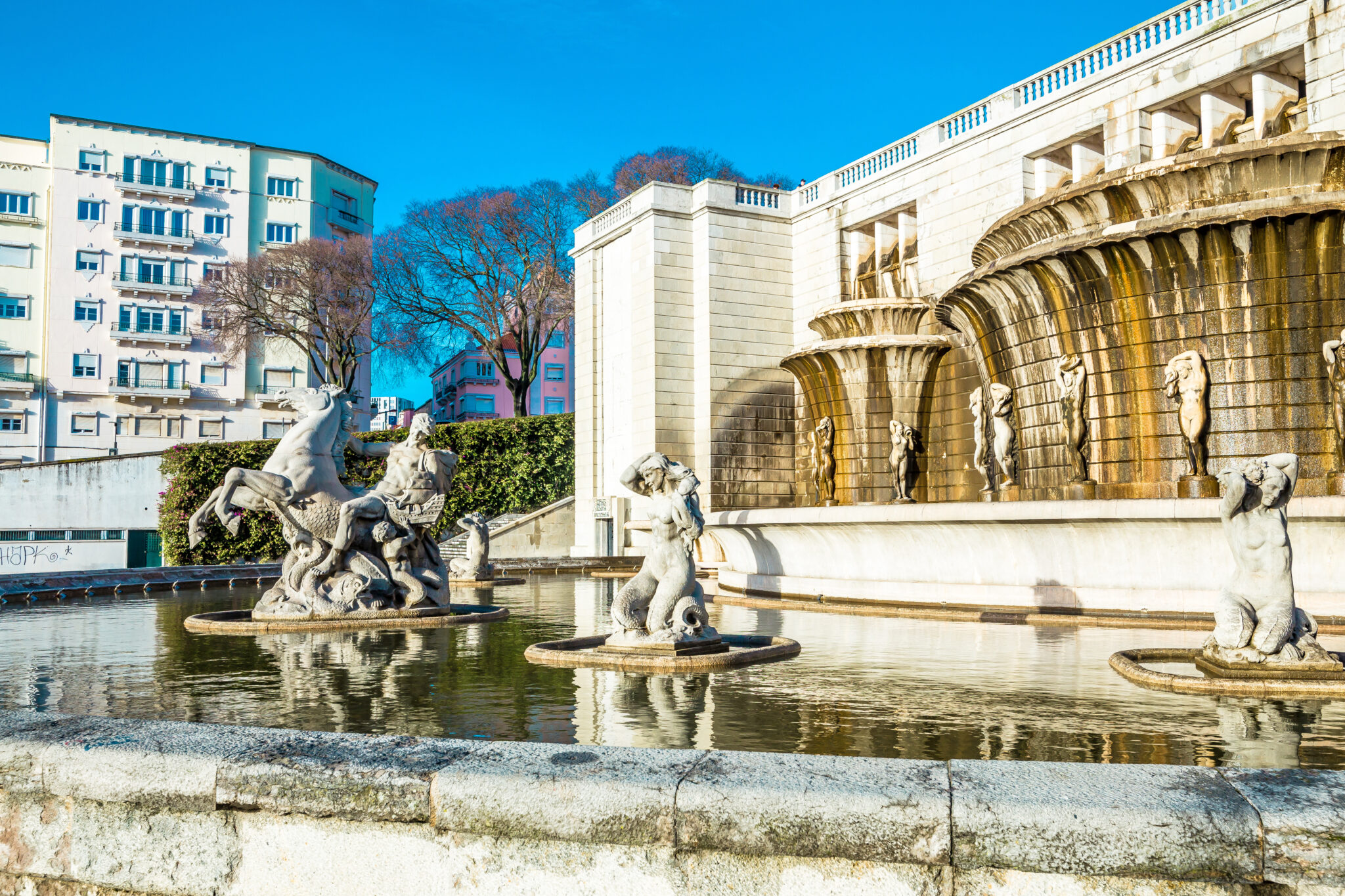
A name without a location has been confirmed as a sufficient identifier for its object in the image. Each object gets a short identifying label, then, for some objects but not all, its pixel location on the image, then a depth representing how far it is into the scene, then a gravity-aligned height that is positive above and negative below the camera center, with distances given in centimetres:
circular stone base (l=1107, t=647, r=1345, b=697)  540 -91
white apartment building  4722 +1134
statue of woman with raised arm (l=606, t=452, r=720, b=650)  709 -37
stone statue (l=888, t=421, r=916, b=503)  2108 +138
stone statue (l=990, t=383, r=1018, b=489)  1667 +134
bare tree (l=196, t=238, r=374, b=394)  4003 +904
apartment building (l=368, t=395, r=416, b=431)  9279 +1131
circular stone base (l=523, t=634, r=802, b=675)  659 -90
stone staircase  2486 -56
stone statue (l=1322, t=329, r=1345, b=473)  1114 +142
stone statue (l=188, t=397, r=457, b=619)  977 +1
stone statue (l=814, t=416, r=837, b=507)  2234 +128
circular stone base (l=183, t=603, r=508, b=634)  938 -90
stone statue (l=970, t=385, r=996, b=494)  1848 +137
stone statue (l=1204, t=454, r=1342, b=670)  580 -37
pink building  7269 +974
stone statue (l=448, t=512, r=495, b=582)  1719 -51
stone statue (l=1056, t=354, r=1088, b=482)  1337 +141
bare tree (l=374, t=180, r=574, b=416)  3912 +979
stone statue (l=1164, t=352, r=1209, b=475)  1181 +137
